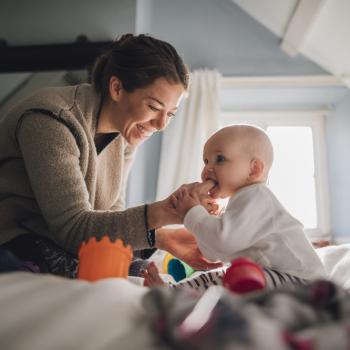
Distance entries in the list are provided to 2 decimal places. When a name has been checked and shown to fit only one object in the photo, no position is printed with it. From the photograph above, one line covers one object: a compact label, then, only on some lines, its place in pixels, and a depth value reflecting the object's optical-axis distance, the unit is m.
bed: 0.37
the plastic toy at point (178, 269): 1.29
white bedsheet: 1.00
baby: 0.94
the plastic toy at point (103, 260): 0.70
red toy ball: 0.63
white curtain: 2.47
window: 2.72
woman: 1.03
